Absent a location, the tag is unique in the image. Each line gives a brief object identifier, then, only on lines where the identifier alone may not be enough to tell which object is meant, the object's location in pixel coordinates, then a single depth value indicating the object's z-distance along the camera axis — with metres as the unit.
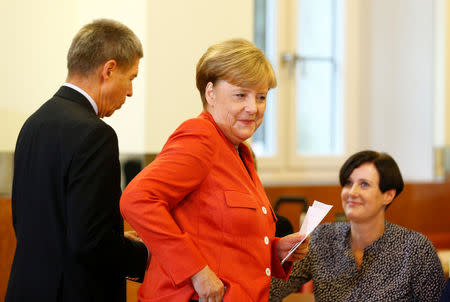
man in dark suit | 4.50
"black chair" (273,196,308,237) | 5.38
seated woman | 5.05
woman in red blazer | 4.33
